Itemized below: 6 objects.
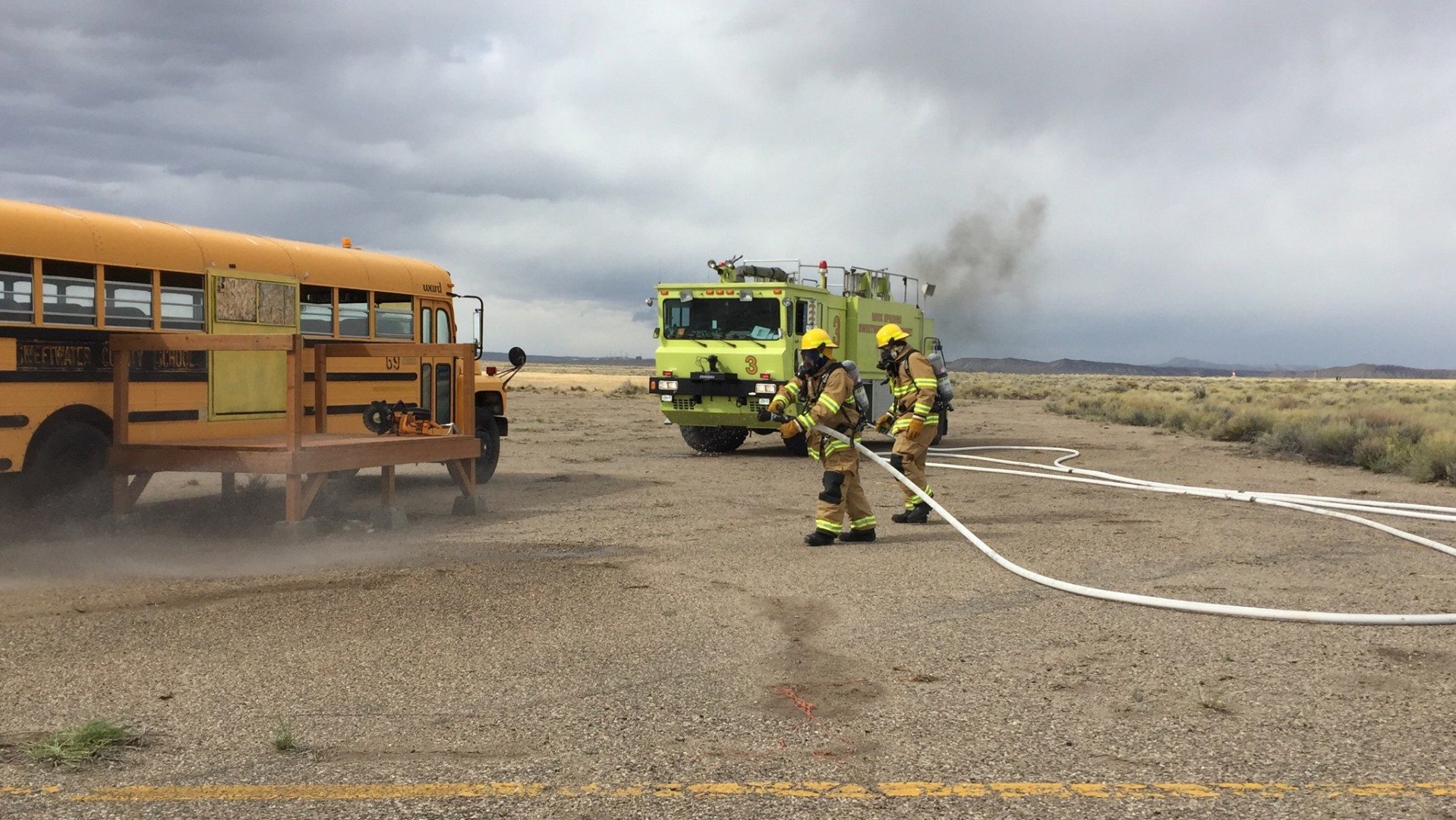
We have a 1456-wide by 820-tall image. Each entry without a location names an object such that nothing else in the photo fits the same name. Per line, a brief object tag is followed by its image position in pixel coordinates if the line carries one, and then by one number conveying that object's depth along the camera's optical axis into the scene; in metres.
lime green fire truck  18.19
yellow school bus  9.33
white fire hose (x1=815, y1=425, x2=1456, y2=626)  6.72
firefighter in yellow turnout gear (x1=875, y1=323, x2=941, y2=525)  10.85
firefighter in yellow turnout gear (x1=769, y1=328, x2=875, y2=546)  9.74
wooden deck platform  9.38
